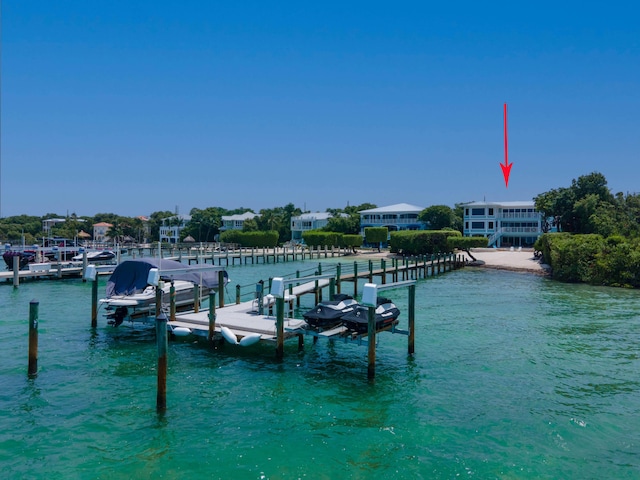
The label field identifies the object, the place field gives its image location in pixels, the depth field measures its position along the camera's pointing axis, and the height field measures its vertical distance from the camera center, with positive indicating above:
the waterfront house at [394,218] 97.31 +4.27
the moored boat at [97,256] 53.31 -2.02
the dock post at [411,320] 18.05 -2.70
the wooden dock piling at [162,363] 12.95 -3.05
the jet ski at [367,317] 17.00 -2.49
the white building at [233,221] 123.69 +4.11
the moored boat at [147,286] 21.20 -2.11
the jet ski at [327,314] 17.39 -2.44
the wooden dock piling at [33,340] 15.68 -3.09
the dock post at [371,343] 15.59 -3.03
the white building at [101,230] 125.25 +1.75
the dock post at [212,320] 18.52 -2.85
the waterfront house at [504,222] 87.94 +3.38
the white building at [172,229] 127.21 +2.17
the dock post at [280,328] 16.97 -2.89
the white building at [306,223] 114.19 +3.62
